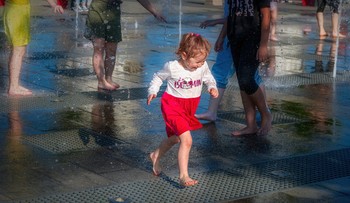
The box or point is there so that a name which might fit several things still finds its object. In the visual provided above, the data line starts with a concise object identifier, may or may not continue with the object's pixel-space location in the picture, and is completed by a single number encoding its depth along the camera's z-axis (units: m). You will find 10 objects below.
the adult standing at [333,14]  16.89
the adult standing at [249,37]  7.41
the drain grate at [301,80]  10.61
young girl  6.09
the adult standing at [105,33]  9.77
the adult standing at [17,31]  9.45
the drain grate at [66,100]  8.78
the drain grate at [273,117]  8.40
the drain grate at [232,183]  5.79
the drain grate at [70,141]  7.07
